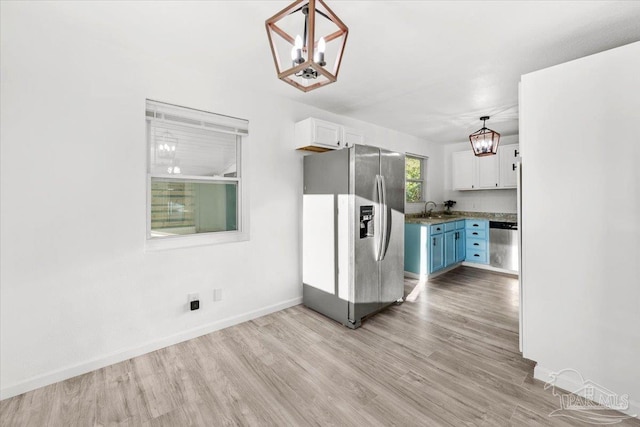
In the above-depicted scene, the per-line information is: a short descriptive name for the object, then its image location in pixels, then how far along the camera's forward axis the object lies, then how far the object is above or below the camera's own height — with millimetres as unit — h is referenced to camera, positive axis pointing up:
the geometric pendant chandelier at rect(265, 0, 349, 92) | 1182 +736
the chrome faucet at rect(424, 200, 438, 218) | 5828 -4
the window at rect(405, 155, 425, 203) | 5621 +658
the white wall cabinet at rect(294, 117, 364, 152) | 3295 +939
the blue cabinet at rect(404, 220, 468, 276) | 4637 -633
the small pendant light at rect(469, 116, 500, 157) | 3791 +950
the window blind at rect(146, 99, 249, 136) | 2535 +925
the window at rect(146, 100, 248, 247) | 2631 +358
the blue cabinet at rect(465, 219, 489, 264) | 5285 -581
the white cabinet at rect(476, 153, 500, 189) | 5430 +771
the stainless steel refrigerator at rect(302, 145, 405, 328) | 2951 -241
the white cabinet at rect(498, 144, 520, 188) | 5203 +862
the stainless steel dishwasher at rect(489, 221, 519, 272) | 4895 -622
